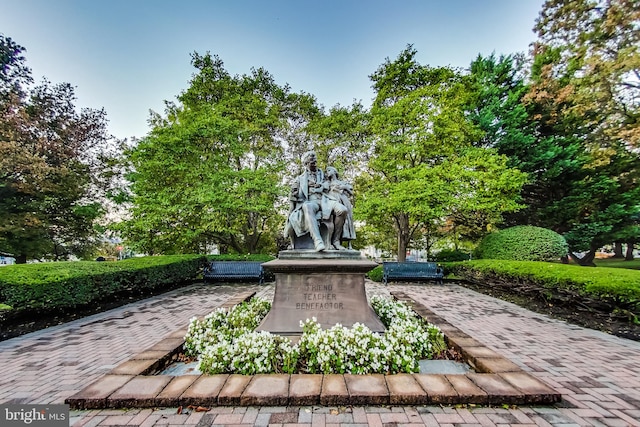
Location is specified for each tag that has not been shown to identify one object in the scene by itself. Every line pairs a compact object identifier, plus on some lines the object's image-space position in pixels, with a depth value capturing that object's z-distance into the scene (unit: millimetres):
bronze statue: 4266
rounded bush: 10719
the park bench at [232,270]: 10969
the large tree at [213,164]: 11406
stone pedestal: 3803
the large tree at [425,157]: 11031
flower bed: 2871
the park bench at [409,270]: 10930
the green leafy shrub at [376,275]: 11680
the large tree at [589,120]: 8711
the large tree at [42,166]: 8742
